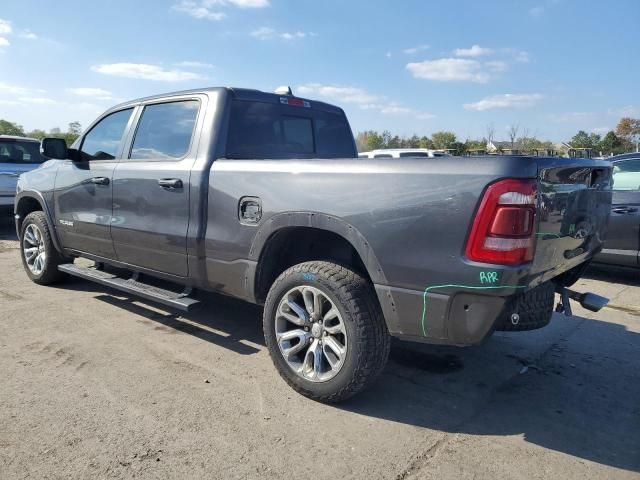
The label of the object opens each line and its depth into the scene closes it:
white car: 14.33
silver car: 9.66
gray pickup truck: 2.48
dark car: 6.13
